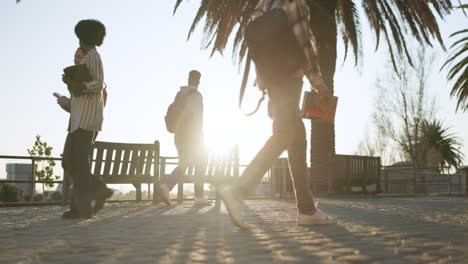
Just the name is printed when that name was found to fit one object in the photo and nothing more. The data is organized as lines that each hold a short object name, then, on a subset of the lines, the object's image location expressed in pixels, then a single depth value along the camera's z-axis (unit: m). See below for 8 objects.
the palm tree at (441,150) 49.44
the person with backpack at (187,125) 7.77
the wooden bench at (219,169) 9.66
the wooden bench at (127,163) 8.47
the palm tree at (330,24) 14.27
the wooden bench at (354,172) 14.40
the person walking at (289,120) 3.79
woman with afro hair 4.98
